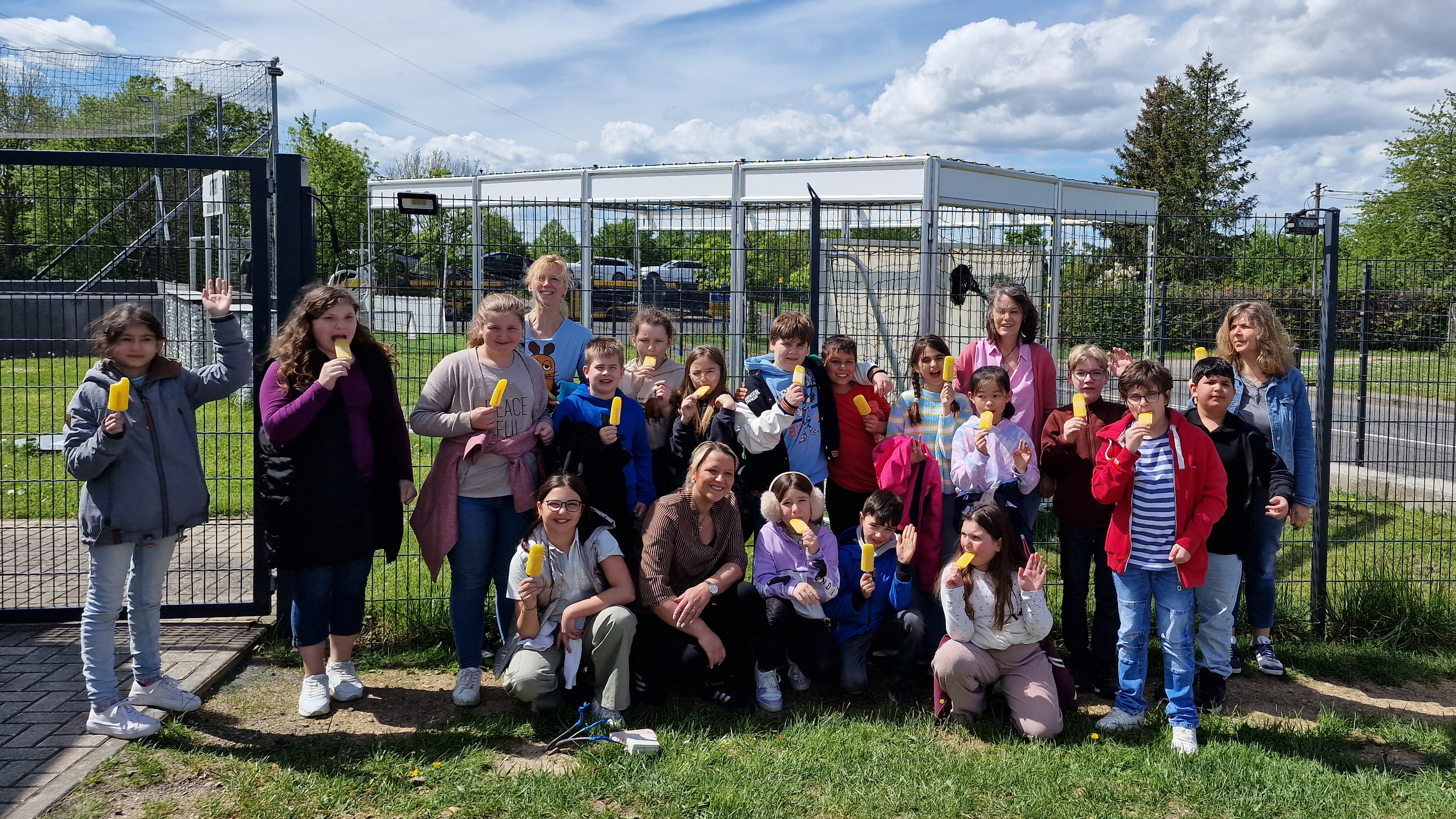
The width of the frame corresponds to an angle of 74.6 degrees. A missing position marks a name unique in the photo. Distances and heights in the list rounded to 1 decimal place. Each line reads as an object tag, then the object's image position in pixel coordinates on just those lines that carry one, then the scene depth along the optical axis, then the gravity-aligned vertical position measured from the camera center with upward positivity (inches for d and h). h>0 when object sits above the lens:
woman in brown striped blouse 175.6 -45.1
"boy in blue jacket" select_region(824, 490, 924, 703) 184.7 -49.4
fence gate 191.8 +18.6
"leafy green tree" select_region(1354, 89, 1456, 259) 1200.2 +208.6
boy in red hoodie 166.9 -29.3
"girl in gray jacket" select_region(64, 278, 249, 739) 154.3 -21.3
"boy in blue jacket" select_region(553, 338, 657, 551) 178.7 -17.6
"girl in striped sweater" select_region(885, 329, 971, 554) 190.4 -11.7
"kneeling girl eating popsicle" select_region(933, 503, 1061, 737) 169.2 -49.0
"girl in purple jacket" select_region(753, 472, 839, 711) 181.0 -43.2
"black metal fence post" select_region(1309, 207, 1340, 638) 217.2 -12.4
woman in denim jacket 190.2 -7.4
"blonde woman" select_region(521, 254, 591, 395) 195.2 +4.7
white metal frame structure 400.2 +79.1
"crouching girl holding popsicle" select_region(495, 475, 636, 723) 168.4 -46.0
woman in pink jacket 196.1 -0.2
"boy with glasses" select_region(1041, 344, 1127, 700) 185.6 -31.0
